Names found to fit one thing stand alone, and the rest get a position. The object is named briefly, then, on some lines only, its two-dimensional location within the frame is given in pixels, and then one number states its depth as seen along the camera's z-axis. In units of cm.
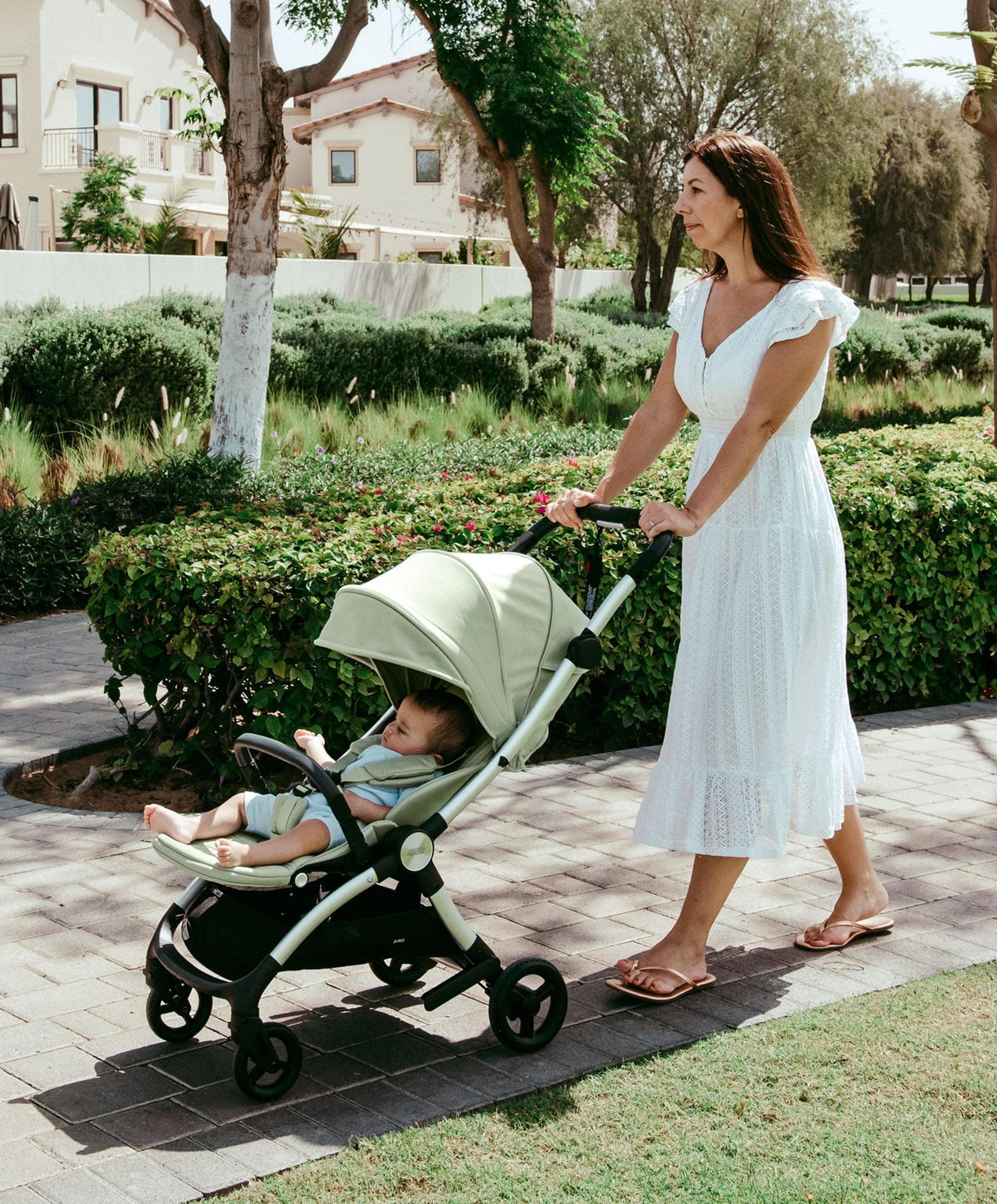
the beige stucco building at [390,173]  5334
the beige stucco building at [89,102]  3844
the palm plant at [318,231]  2777
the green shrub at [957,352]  2577
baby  343
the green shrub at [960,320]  2977
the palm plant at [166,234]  2891
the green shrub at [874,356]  2423
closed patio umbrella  1919
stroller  338
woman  383
